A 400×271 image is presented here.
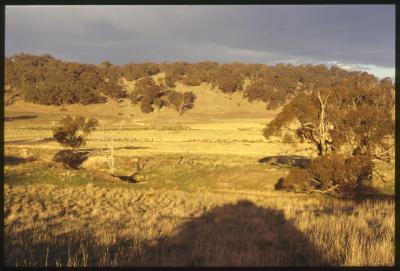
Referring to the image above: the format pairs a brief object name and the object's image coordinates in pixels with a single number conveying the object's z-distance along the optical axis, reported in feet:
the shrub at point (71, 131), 116.78
